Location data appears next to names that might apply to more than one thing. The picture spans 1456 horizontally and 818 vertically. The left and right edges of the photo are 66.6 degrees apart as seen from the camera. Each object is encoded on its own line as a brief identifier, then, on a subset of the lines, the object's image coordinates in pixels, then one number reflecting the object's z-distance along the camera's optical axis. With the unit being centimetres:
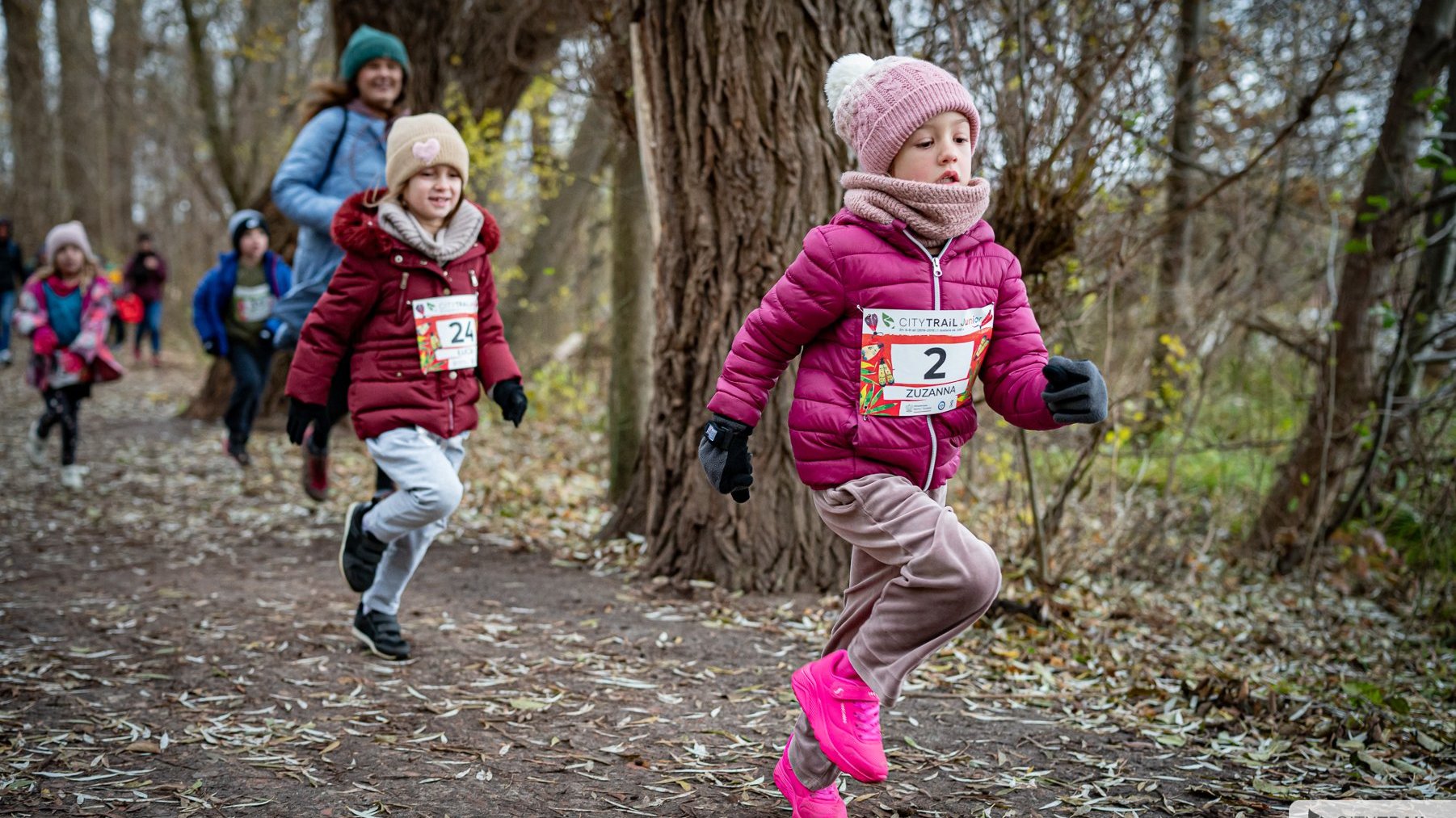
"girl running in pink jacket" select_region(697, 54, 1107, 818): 261
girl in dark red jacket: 382
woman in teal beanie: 517
